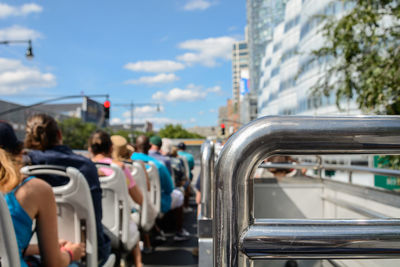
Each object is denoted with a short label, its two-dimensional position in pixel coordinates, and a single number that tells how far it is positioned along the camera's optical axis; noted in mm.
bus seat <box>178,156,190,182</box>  11436
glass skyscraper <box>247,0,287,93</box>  65812
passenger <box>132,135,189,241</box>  6430
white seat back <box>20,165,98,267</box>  2744
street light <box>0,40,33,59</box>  25136
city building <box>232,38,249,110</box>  188925
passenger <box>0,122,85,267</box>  2094
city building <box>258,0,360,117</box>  32844
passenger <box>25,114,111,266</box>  2992
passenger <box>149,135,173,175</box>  7113
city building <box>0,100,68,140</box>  41656
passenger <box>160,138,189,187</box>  8664
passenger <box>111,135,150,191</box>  5242
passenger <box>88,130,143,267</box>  4629
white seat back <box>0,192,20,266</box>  1504
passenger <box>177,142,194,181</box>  12500
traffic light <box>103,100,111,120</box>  28422
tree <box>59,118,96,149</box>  57544
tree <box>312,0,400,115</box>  4336
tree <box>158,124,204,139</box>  121312
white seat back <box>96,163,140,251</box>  3920
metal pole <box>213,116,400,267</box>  614
